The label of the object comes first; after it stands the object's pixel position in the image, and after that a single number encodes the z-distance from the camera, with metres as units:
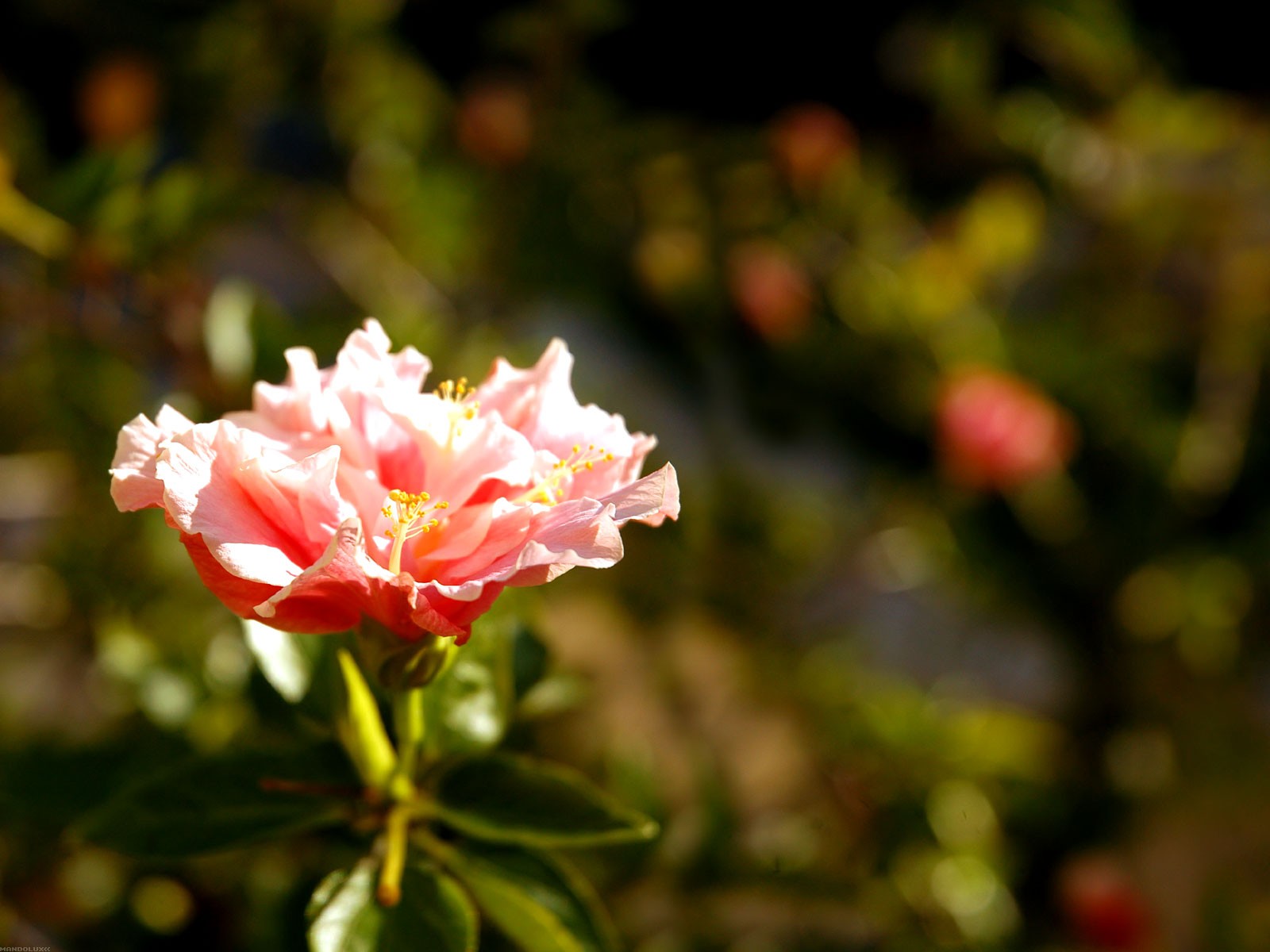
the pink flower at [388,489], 0.39
